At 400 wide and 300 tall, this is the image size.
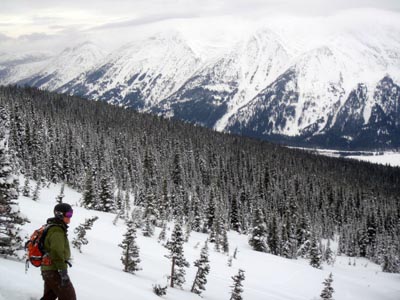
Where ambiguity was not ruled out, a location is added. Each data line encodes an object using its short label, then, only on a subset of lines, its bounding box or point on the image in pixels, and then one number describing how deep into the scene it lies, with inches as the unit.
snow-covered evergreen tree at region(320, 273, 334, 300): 1254.9
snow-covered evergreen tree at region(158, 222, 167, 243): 1729.1
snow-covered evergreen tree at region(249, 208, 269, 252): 2381.9
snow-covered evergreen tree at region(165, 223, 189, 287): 1013.2
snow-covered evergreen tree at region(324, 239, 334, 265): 2835.6
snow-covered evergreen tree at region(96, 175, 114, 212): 2511.1
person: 331.0
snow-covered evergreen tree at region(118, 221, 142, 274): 916.0
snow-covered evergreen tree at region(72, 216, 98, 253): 878.4
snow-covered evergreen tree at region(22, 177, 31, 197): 1875.2
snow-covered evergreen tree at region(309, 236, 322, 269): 2207.2
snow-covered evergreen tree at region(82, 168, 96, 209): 2406.5
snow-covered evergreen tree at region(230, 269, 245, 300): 981.2
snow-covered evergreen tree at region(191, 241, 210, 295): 1018.5
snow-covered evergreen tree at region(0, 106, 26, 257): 536.7
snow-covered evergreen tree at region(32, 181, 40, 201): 1874.5
